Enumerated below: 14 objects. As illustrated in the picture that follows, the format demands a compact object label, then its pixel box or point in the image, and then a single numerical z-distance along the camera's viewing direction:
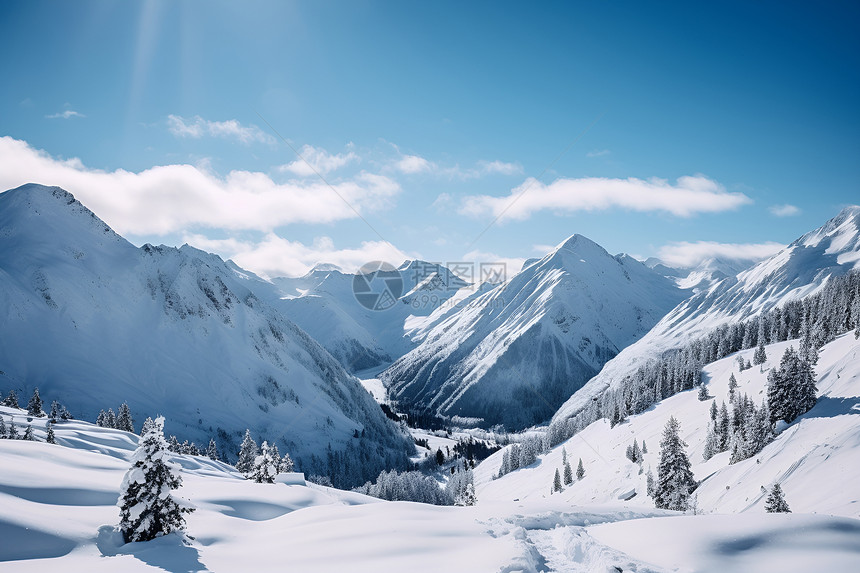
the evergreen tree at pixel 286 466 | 72.25
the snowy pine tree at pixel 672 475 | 43.50
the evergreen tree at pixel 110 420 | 85.93
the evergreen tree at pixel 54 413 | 72.45
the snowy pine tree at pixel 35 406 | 74.74
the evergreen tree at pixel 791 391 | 53.31
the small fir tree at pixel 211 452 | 94.41
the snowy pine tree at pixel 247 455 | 78.75
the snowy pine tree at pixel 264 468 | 49.81
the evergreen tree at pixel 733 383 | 81.00
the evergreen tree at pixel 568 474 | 84.88
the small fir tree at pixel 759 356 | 90.62
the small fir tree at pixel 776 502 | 30.98
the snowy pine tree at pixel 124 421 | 84.81
